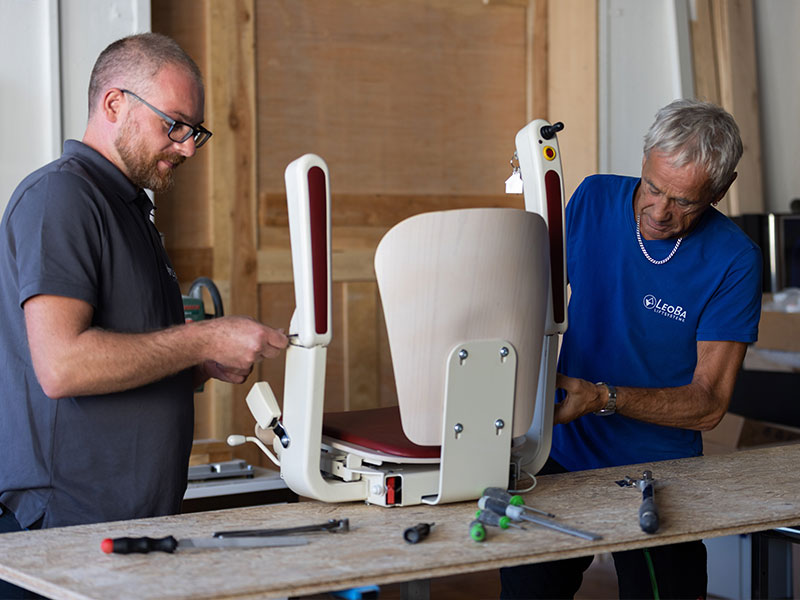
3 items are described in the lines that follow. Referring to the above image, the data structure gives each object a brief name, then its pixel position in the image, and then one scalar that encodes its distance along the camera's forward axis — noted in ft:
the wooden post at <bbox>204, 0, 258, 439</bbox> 12.28
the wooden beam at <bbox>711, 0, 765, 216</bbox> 15.19
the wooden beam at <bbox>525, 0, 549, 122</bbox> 14.48
